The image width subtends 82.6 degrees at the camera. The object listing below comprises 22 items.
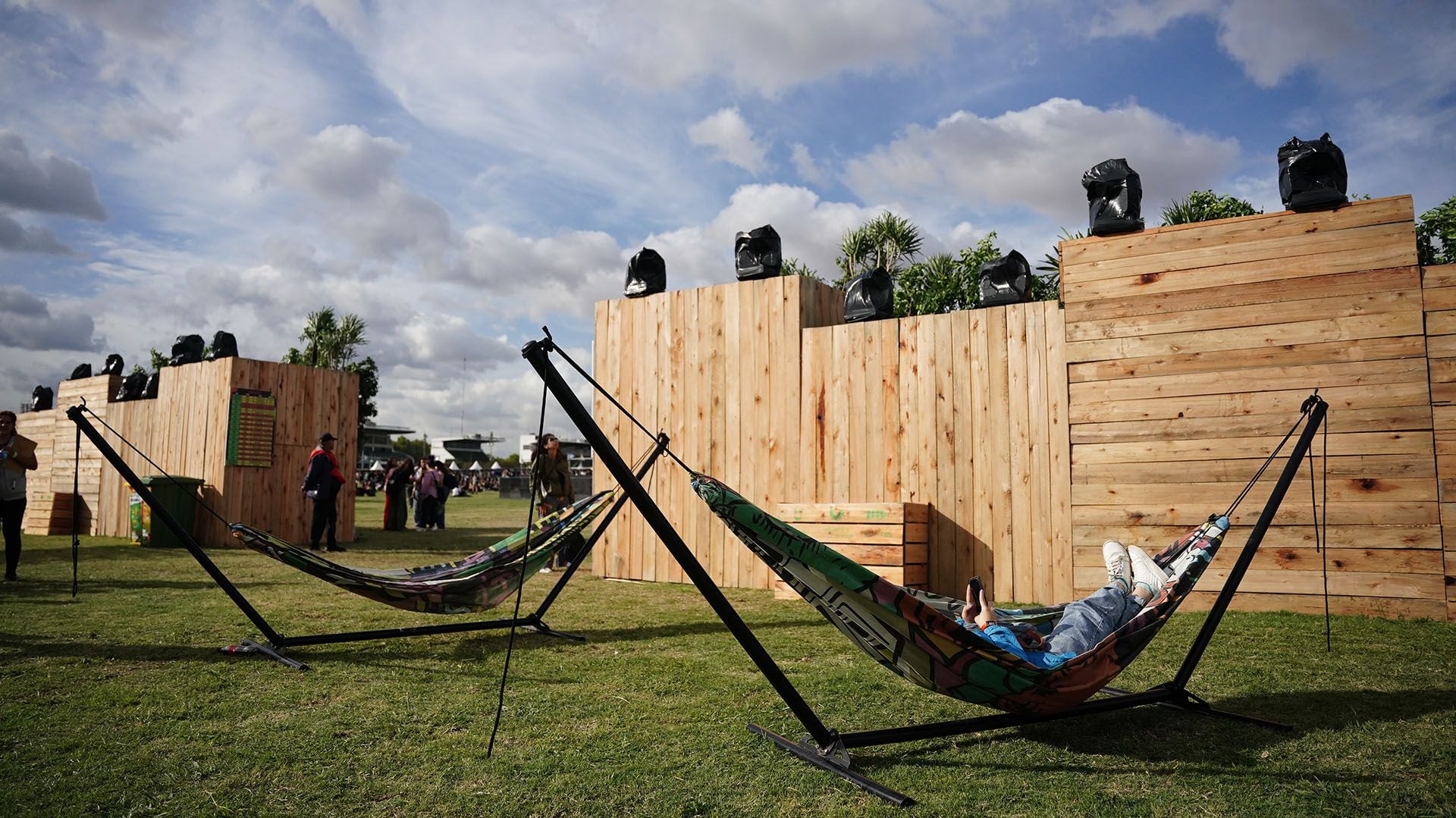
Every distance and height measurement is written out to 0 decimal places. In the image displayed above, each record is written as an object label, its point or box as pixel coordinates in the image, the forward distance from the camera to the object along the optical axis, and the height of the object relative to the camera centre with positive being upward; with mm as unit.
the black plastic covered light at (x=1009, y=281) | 6387 +1588
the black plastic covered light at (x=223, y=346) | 11477 +1823
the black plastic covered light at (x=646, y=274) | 7945 +1993
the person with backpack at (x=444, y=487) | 13894 -134
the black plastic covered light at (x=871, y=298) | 6859 +1549
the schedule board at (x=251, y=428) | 10633 +641
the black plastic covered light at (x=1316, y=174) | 5289 +2030
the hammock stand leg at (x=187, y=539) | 4012 -309
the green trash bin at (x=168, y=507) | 10406 -402
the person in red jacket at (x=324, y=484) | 9867 -79
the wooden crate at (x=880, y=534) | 5895 -357
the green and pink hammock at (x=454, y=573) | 4082 -488
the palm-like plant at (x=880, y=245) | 25938 +7607
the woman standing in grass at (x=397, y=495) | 13594 -268
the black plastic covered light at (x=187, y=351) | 12055 +1829
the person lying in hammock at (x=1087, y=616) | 3061 -518
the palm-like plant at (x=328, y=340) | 29766 +4989
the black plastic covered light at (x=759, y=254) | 7273 +2023
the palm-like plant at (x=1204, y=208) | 19719 +6760
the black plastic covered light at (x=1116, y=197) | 5906 +2087
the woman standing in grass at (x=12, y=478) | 6375 -30
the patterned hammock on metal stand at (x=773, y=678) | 2404 -581
